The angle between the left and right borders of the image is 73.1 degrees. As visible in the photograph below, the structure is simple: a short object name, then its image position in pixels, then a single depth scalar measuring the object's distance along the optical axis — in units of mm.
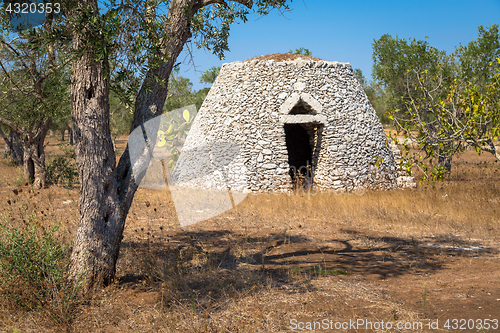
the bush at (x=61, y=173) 13781
